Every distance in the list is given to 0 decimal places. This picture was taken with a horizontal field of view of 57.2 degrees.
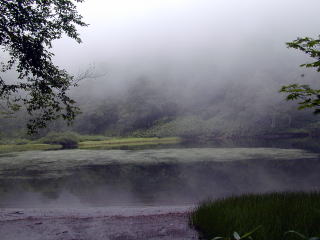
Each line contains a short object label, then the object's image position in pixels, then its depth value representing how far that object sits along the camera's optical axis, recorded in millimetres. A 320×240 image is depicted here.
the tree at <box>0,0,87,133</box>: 12438
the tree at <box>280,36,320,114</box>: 11477
